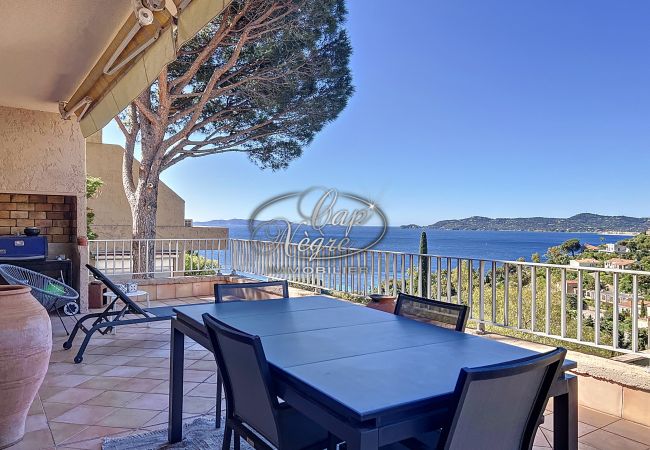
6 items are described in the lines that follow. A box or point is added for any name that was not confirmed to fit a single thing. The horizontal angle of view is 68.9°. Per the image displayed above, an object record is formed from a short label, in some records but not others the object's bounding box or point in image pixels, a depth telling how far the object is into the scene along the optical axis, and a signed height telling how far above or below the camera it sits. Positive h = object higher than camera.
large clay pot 2.38 -0.68
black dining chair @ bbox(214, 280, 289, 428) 2.85 -0.42
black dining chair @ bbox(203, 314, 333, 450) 1.54 -0.63
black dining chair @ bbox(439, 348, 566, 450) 1.22 -0.49
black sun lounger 4.23 -0.94
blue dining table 1.23 -0.45
